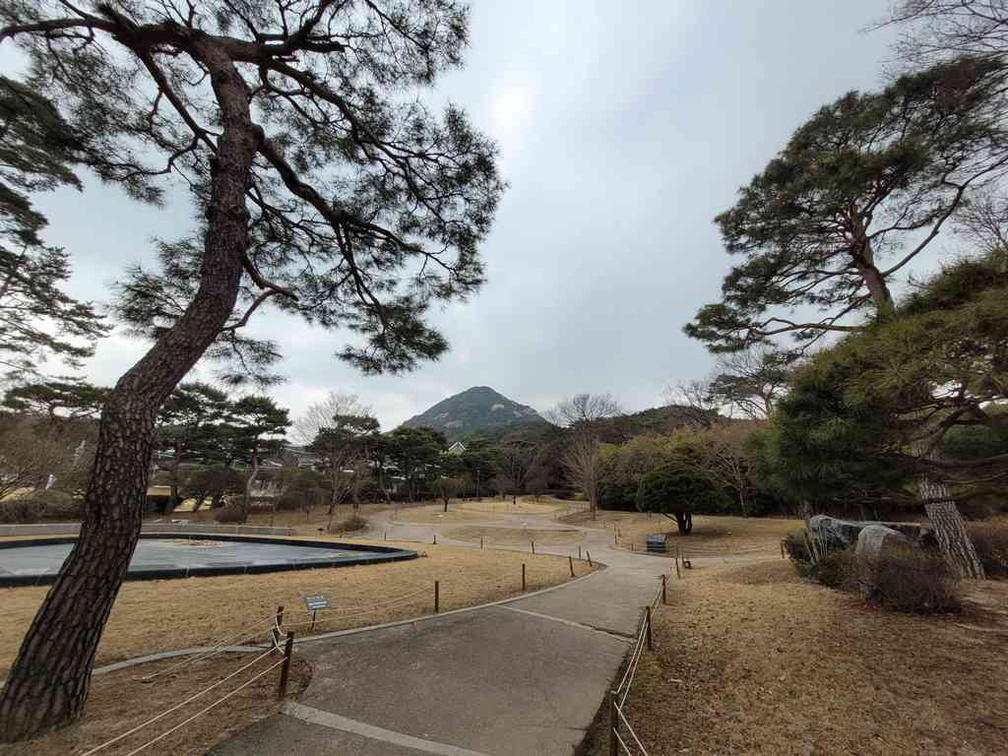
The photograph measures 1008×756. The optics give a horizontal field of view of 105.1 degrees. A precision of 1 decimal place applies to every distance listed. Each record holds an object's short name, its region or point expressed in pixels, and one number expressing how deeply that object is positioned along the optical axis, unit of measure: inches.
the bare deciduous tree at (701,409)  974.4
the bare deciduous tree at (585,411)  1469.0
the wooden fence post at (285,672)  115.6
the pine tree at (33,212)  149.2
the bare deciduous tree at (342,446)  1086.8
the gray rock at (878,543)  222.8
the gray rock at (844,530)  313.7
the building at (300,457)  1286.9
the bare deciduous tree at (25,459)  525.7
